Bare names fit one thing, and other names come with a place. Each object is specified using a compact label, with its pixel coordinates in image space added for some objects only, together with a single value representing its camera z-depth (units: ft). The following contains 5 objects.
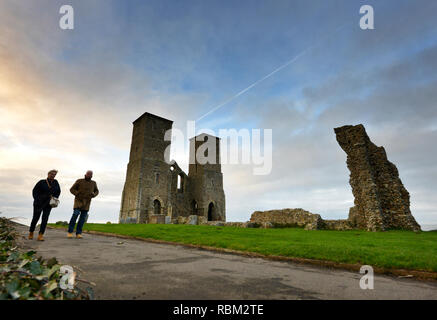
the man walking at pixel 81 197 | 26.77
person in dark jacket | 23.61
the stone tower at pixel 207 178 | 125.49
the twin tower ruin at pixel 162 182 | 100.44
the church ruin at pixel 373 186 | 54.08
